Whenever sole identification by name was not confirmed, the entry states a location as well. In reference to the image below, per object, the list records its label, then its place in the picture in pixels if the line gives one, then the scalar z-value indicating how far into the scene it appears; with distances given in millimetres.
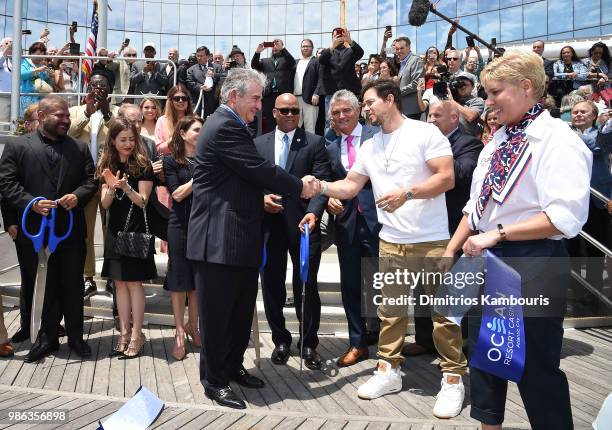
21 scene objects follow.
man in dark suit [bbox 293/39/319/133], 8992
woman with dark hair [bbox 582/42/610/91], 8836
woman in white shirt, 2469
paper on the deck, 3371
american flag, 9594
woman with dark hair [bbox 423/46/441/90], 8356
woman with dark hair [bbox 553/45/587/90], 8969
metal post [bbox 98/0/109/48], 12463
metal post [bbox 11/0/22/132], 8758
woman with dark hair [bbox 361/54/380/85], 9351
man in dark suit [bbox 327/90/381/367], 4602
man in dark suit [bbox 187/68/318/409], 3771
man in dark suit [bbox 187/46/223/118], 9859
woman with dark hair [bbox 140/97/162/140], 6531
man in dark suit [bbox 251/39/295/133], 9453
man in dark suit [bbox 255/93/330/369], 4637
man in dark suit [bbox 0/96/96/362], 4676
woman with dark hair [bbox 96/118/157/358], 4781
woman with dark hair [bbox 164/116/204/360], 4750
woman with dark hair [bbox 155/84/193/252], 6148
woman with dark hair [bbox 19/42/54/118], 9094
